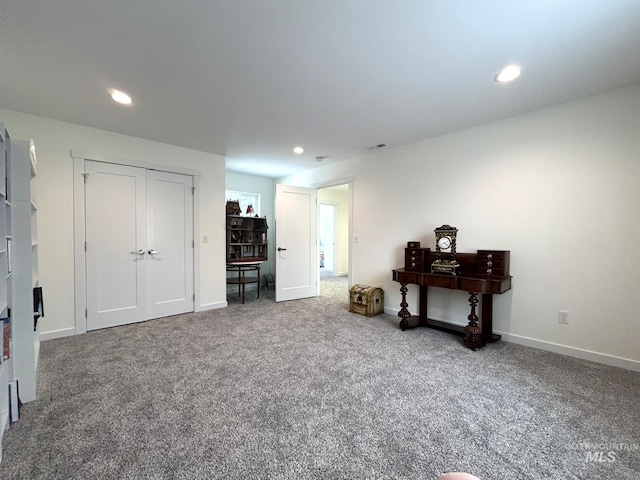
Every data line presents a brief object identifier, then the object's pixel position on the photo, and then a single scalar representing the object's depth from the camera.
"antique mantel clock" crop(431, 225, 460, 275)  3.12
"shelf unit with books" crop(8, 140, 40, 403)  1.88
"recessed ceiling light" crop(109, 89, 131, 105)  2.46
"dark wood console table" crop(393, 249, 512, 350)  2.83
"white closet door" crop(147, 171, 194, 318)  3.78
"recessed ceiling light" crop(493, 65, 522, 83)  2.11
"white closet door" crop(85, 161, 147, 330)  3.33
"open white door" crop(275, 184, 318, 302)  4.81
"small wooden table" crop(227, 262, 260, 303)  4.82
